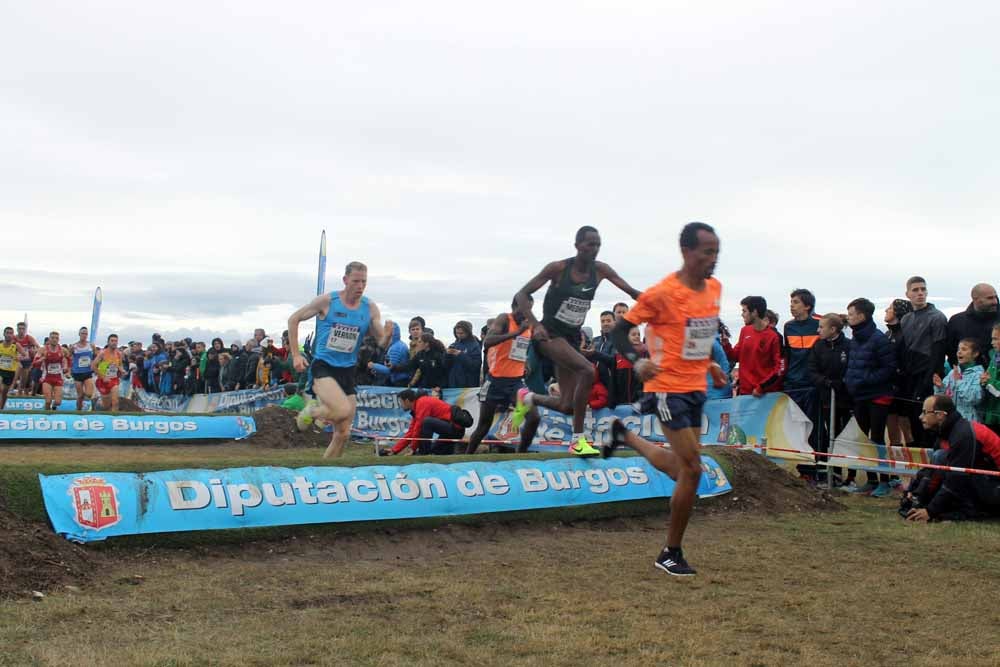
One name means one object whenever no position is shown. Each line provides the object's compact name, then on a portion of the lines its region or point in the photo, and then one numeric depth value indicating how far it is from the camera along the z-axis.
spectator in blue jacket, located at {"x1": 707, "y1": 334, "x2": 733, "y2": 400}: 12.24
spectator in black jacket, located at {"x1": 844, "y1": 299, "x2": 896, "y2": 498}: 10.64
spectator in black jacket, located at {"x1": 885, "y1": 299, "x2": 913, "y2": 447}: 10.76
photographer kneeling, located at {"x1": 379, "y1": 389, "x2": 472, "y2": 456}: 13.27
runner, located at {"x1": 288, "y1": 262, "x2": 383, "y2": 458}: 9.62
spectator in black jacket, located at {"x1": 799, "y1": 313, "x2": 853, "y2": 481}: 11.22
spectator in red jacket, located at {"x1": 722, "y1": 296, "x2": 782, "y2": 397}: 12.09
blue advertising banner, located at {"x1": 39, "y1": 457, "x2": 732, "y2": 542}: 6.54
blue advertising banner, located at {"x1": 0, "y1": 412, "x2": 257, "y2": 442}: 17.09
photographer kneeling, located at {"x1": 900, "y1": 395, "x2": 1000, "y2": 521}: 8.63
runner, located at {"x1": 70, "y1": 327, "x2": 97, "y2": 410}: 23.52
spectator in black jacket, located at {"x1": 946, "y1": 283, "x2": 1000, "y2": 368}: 10.20
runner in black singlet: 8.29
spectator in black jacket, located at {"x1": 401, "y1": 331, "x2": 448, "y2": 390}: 16.81
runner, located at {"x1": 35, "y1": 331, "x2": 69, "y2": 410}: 22.69
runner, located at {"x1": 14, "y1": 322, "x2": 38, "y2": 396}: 23.59
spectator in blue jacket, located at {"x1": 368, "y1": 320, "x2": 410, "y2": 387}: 18.42
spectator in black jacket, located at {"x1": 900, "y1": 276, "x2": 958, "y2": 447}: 10.55
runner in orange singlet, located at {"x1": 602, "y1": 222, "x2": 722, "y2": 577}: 6.25
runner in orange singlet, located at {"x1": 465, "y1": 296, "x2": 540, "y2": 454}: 10.80
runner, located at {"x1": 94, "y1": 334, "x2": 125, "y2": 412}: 23.09
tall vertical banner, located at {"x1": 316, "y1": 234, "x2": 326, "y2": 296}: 29.33
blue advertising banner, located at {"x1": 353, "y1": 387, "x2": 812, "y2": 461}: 11.47
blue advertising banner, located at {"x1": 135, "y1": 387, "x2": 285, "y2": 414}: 23.02
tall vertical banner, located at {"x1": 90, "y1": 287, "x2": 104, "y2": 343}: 38.84
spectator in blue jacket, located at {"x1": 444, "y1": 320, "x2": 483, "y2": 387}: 16.55
